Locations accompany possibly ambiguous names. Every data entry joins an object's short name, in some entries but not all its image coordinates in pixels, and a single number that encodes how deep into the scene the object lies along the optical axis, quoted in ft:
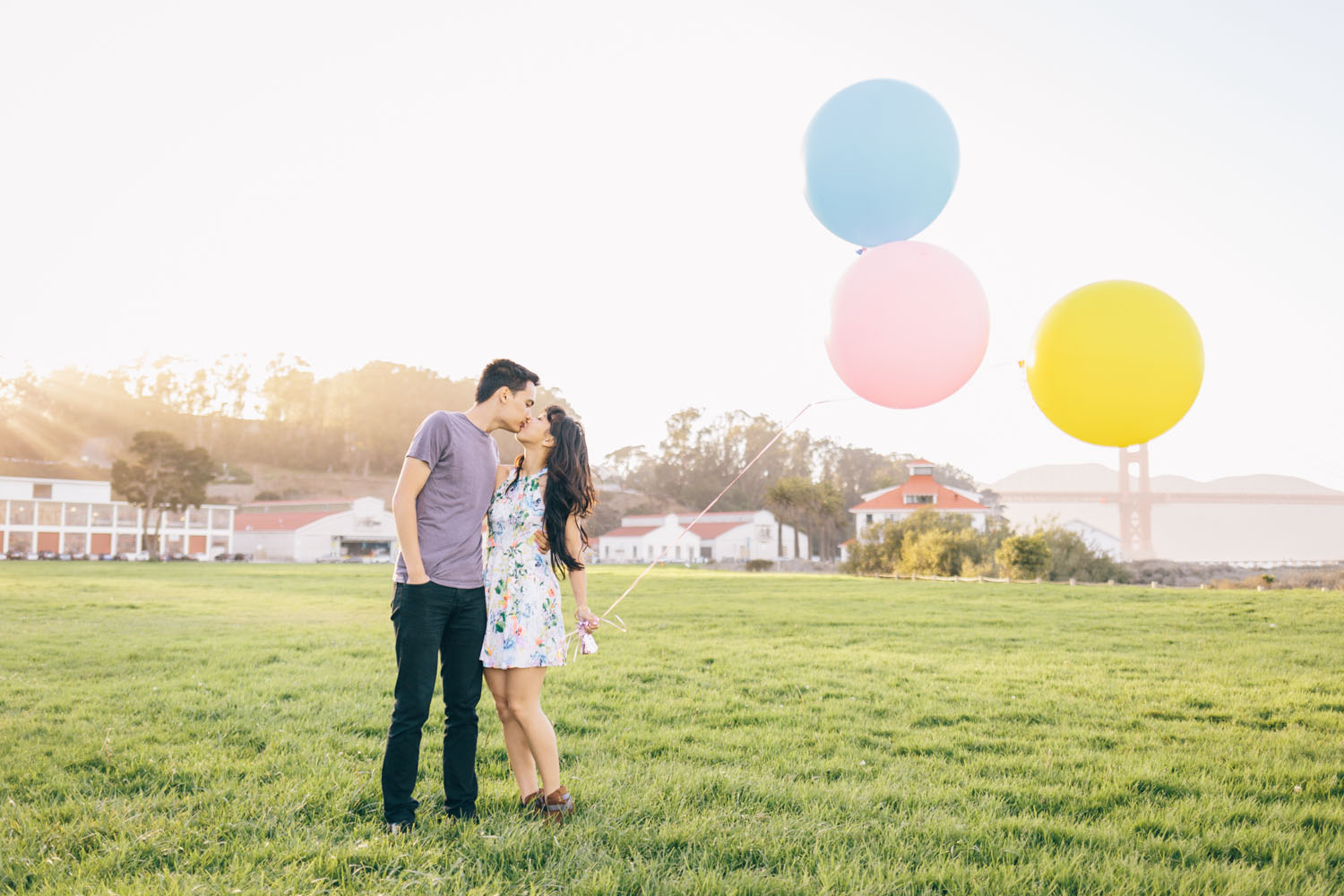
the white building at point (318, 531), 194.18
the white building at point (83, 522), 167.53
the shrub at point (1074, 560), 107.34
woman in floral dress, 12.05
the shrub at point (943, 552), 115.34
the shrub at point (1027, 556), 99.45
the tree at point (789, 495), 194.49
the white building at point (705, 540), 218.18
